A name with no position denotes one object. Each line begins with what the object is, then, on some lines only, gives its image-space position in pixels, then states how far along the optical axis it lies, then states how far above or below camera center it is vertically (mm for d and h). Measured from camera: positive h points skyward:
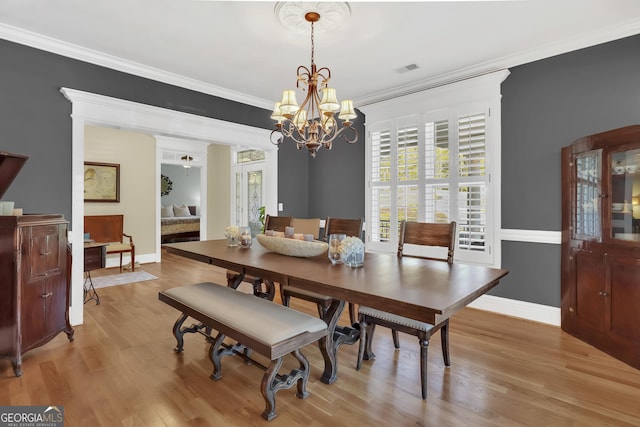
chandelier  2447 +788
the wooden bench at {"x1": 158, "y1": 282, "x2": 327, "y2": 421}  1708 -634
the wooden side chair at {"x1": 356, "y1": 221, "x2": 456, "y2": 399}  1955 -673
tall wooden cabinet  2438 -210
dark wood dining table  1350 -336
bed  8266 -424
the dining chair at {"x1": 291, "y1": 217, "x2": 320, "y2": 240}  3883 -148
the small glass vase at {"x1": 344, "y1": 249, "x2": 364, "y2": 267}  1994 -269
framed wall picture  5816 +554
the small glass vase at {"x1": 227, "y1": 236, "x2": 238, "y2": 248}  2811 -238
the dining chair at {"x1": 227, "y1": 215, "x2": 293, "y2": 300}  2844 -598
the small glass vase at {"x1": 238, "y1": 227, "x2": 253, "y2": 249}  2748 -207
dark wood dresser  2252 -494
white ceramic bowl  2202 -228
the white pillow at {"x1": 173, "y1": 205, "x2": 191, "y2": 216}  10398 +60
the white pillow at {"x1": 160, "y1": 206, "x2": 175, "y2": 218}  10090 +26
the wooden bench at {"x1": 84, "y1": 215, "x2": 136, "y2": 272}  5676 -340
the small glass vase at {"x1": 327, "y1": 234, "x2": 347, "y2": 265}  2090 -225
